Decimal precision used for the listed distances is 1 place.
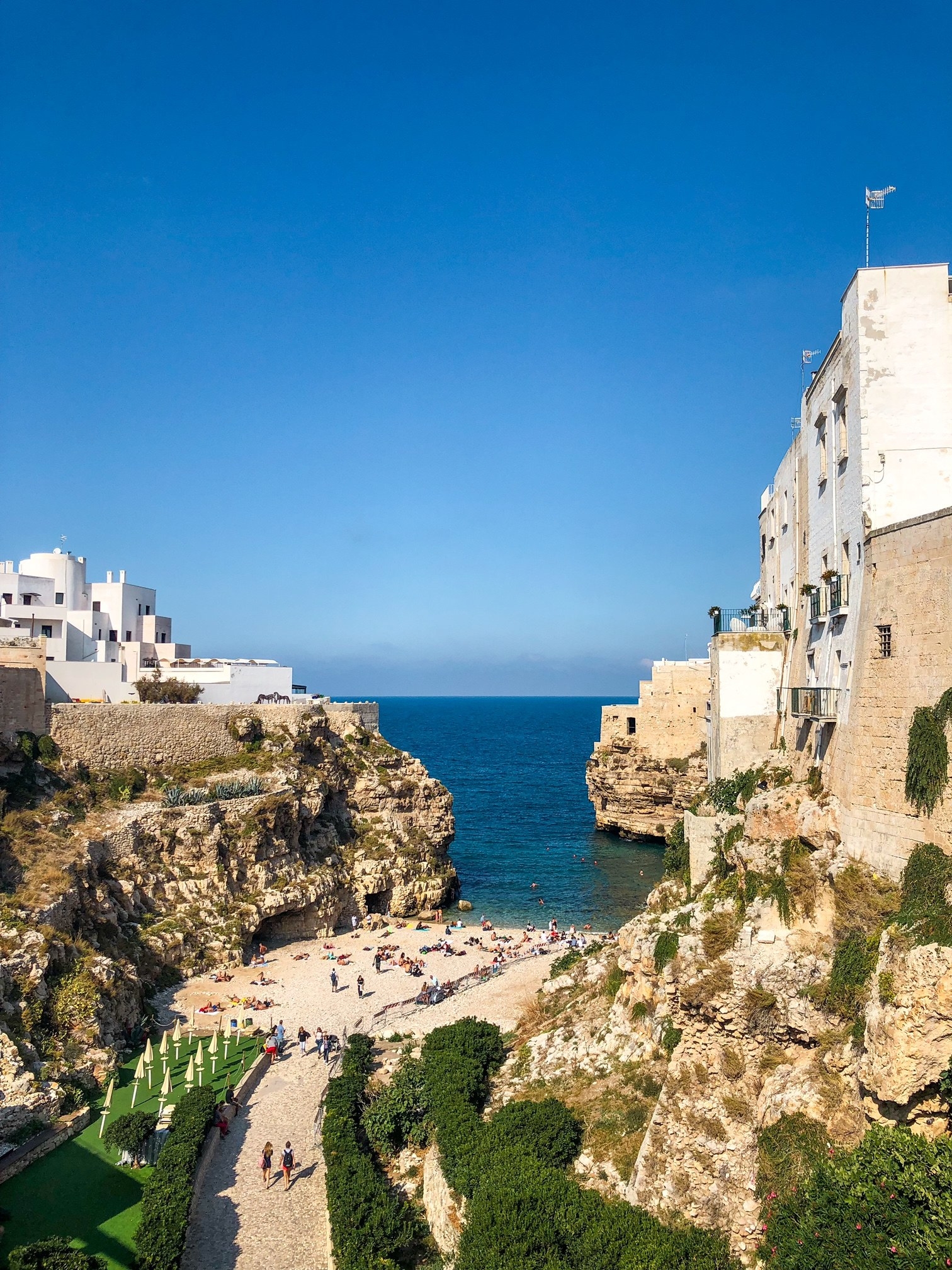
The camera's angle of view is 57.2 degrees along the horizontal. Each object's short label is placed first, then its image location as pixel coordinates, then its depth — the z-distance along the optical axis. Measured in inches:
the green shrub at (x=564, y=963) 1118.4
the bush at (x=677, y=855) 986.2
